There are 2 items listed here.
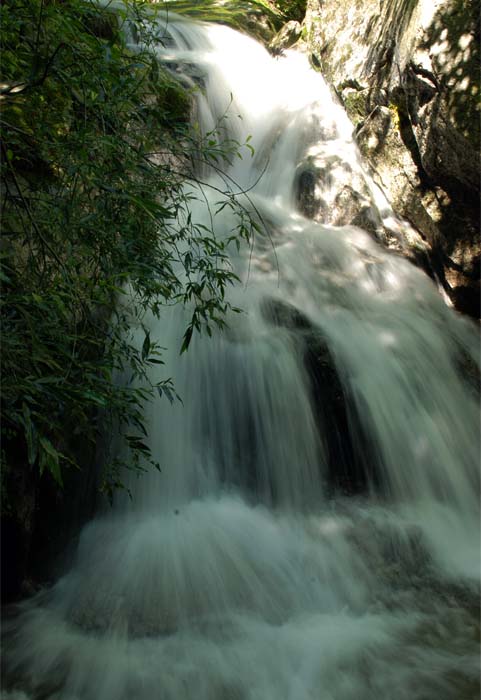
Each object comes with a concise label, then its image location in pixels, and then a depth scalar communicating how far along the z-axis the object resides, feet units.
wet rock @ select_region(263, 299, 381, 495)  15.96
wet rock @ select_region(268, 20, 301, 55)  37.37
